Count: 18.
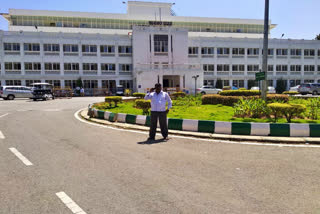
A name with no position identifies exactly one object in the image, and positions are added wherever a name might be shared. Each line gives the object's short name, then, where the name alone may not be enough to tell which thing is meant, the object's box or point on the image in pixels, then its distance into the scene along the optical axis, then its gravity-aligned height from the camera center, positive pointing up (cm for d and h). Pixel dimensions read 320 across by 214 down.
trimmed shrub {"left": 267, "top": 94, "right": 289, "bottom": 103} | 1438 -50
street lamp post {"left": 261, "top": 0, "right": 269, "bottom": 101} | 1218 +208
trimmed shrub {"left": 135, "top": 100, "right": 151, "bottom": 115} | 1150 -70
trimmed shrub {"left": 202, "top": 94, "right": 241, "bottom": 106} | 1569 -62
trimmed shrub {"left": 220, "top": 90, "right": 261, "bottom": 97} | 1709 -21
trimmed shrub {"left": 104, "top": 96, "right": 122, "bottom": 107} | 1597 -55
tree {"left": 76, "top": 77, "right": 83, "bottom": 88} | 4100 +135
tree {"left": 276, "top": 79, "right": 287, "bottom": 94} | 4667 +75
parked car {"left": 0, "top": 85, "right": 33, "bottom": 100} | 2817 -10
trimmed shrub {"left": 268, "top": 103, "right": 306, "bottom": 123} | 837 -67
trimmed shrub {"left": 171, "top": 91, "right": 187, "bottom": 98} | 2178 -34
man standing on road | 731 -61
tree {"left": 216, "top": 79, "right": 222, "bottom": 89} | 4455 +133
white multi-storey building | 4000 +702
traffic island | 712 -131
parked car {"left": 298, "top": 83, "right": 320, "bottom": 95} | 3011 +21
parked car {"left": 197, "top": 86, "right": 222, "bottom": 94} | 3462 +2
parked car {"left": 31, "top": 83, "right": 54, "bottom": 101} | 2655 -33
